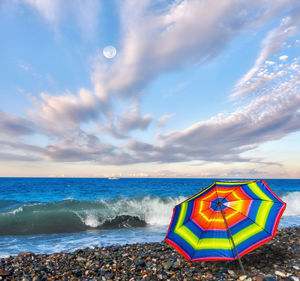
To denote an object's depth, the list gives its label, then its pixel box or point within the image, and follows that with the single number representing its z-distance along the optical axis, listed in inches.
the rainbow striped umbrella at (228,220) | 166.4
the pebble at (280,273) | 184.9
